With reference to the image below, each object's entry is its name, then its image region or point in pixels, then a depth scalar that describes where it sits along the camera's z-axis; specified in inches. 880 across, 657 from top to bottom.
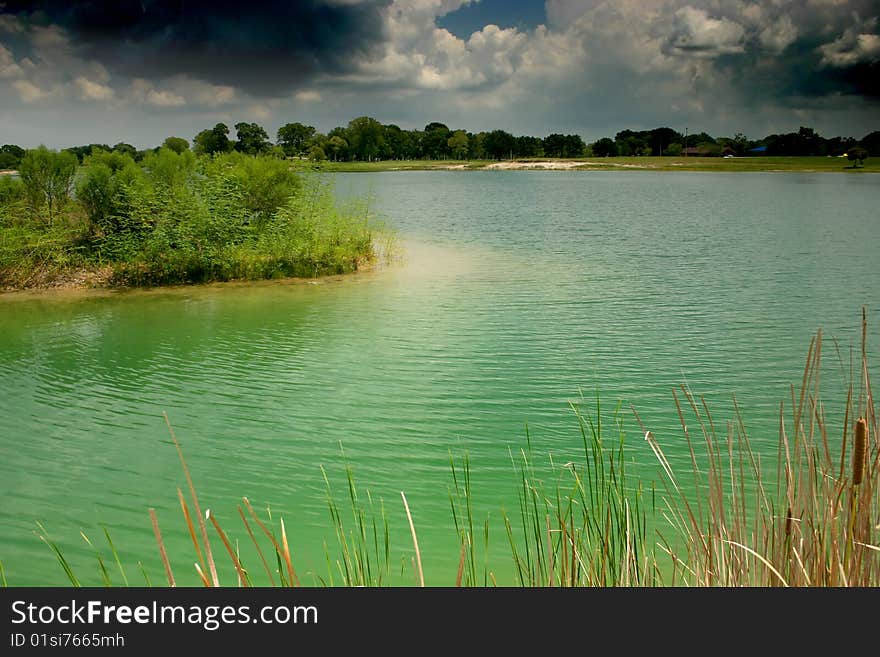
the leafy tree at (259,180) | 722.8
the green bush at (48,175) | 649.6
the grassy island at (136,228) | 646.5
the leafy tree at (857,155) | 3408.0
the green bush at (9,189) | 644.7
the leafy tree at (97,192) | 655.8
